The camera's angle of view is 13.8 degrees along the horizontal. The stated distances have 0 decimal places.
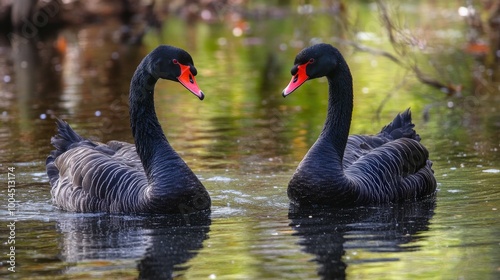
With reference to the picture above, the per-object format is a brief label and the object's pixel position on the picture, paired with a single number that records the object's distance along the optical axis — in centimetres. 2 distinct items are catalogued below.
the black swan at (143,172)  1850
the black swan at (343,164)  1889
